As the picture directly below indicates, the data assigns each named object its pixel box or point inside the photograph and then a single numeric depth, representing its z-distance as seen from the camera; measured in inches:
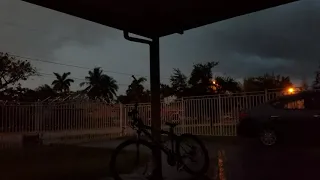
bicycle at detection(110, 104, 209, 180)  164.8
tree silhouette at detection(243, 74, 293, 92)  935.0
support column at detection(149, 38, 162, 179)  183.5
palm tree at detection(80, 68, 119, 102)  1578.8
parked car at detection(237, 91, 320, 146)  280.0
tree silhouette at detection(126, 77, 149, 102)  997.6
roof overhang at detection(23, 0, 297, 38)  156.1
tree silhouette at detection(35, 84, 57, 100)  1369.6
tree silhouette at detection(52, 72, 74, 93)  1662.3
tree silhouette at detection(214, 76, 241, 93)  811.7
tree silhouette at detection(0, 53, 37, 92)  858.0
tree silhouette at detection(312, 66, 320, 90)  699.9
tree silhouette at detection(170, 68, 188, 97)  820.4
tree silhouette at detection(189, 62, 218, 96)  802.2
